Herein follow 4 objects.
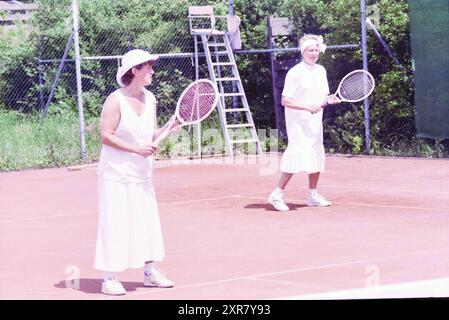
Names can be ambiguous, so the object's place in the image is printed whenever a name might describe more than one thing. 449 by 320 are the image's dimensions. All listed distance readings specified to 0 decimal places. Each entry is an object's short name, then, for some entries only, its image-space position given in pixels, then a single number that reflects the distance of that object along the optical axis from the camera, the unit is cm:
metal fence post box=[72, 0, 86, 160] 1634
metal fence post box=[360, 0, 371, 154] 1630
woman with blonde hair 1115
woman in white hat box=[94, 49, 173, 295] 730
